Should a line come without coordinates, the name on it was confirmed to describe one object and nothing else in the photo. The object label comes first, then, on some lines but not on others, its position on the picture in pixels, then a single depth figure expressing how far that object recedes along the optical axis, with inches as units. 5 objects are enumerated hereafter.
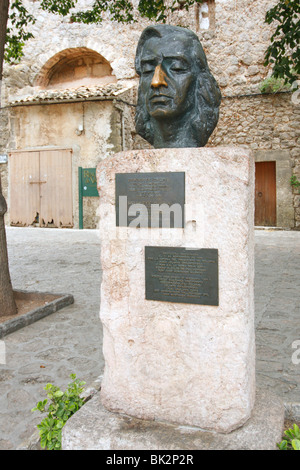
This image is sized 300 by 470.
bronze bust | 83.8
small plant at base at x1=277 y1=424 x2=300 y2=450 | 73.6
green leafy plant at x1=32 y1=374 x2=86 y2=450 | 82.7
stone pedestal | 75.1
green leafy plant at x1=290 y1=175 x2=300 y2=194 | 452.8
